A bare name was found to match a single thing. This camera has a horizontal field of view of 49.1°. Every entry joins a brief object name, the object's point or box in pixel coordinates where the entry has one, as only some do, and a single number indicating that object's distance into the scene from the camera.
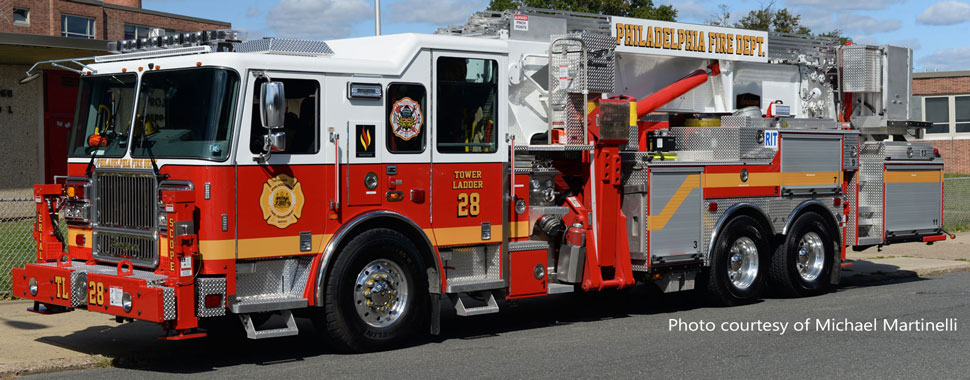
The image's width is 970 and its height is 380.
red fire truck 8.28
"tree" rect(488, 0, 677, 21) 54.92
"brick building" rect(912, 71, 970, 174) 42.72
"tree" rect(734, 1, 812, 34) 43.50
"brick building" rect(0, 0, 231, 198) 20.64
